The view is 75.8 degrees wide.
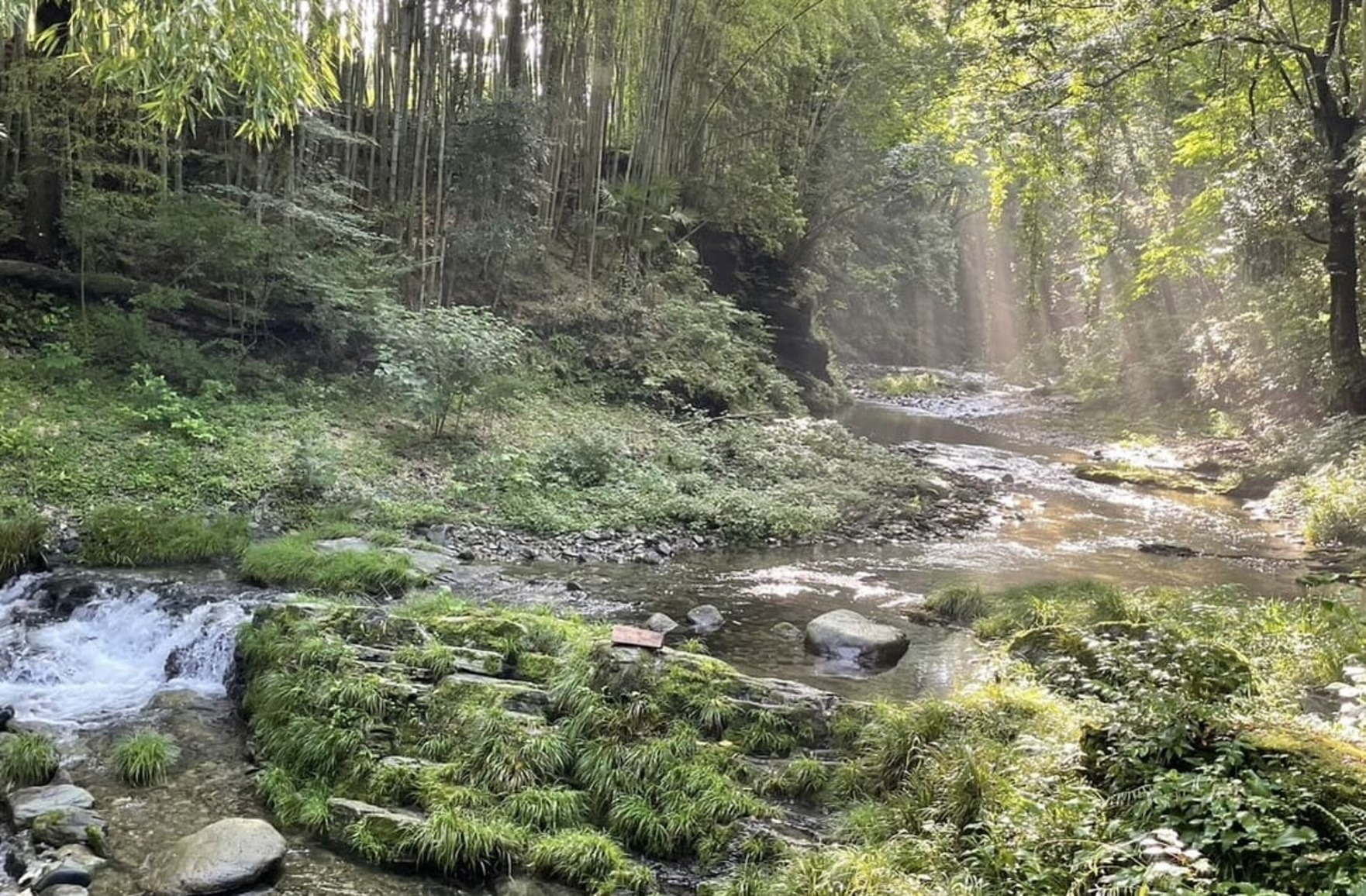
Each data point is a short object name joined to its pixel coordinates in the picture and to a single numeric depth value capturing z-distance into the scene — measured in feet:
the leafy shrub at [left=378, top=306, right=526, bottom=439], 37.76
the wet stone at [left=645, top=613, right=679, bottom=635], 24.14
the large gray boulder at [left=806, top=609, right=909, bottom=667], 22.43
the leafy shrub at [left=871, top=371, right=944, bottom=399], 102.83
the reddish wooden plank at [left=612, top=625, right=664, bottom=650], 19.08
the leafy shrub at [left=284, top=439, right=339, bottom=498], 31.96
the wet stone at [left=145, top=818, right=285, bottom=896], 13.32
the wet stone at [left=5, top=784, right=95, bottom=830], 14.75
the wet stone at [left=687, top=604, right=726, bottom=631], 25.16
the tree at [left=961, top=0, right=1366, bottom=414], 32.37
